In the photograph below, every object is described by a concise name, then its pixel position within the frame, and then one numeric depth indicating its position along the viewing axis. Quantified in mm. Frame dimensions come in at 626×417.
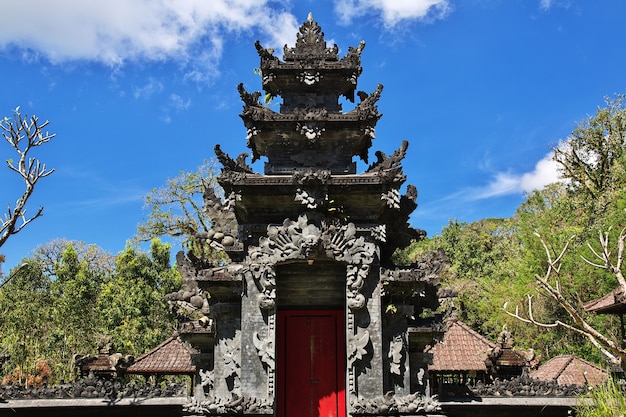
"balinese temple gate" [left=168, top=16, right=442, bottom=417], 9711
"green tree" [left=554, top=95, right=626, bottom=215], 27281
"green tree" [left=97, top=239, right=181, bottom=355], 26531
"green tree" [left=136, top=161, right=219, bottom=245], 29281
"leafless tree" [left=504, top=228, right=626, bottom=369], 7677
